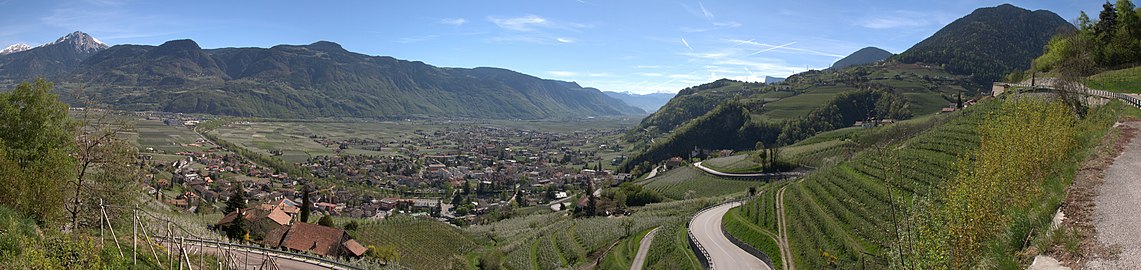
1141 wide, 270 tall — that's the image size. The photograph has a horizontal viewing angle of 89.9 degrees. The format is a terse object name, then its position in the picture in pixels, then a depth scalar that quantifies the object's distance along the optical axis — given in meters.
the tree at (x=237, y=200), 42.22
